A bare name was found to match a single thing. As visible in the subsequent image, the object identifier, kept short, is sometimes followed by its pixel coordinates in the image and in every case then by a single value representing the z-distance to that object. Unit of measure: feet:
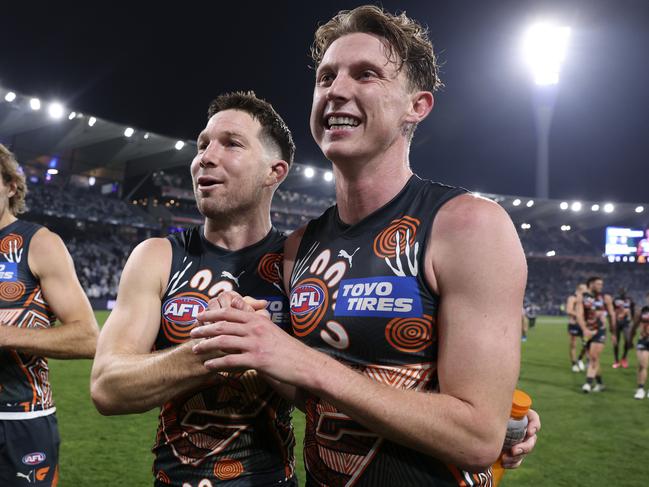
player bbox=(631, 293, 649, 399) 34.76
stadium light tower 164.25
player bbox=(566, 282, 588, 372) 42.68
